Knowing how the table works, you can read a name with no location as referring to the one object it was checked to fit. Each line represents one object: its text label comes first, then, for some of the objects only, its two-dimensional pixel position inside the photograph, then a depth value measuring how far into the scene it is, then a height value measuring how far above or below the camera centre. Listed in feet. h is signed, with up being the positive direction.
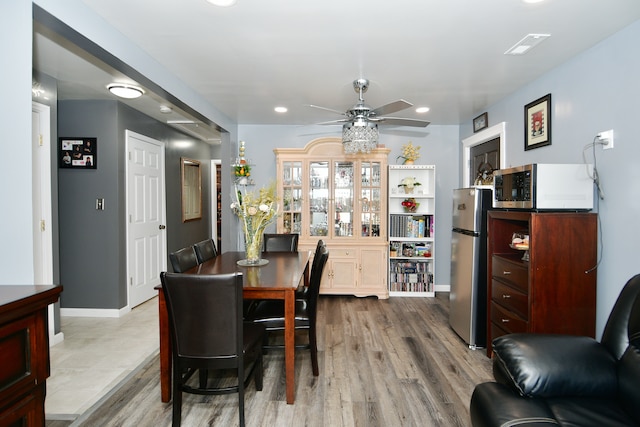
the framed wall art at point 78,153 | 12.38 +1.77
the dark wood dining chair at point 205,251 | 9.85 -1.41
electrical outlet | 7.67 +1.42
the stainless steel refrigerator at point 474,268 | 10.11 -1.91
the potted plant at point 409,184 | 15.38 +0.83
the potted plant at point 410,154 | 15.47 +2.15
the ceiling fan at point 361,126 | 9.67 +2.13
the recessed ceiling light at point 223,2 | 6.26 +3.59
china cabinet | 15.15 -0.22
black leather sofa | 4.51 -2.49
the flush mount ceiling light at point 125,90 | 10.37 +3.38
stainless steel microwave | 7.74 +0.36
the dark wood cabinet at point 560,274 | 7.66 -1.57
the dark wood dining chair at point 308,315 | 8.03 -2.66
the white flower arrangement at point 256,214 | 8.91 -0.28
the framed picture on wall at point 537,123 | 9.78 +2.32
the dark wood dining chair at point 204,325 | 5.90 -2.12
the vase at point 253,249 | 9.32 -1.23
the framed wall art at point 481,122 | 13.44 +3.17
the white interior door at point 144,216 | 13.55 -0.54
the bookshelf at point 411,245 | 15.43 -1.88
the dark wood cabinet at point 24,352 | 3.12 -1.41
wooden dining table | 7.12 -2.13
